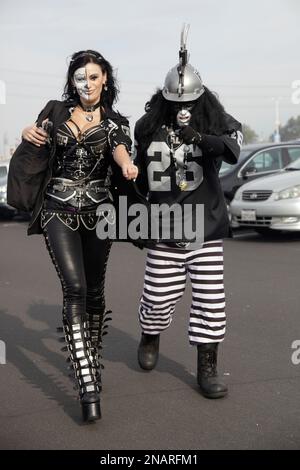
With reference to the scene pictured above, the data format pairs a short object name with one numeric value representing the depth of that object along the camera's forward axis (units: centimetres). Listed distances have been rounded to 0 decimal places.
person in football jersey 480
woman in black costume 450
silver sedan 1254
